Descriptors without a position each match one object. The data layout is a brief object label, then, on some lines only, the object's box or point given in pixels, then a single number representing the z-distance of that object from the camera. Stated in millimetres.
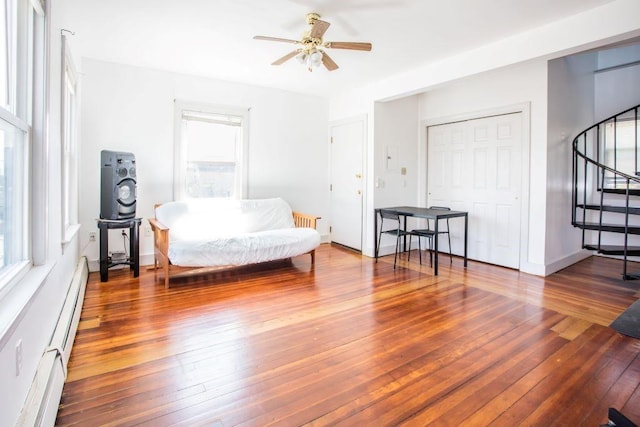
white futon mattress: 3428
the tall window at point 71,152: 3010
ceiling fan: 2639
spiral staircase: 4486
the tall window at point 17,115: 1393
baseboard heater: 1281
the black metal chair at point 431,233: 4265
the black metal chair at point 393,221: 4453
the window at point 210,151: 4387
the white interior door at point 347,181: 5098
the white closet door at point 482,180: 4215
